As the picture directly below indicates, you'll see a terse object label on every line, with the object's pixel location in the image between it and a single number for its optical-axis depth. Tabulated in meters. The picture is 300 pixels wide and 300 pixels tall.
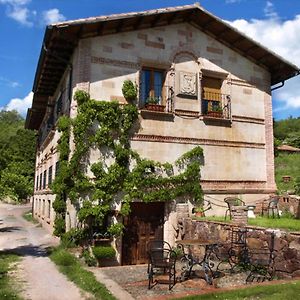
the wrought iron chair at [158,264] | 8.54
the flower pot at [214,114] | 14.94
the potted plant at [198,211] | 13.85
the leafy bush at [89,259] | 11.60
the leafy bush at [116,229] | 12.35
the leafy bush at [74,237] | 12.12
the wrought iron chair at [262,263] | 8.98
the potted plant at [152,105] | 13.88
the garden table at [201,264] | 8.95
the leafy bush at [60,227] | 12.58
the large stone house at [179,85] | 13.23
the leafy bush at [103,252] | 11.73
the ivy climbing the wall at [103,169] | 12.39
